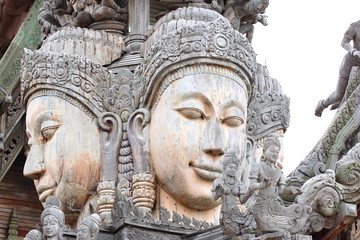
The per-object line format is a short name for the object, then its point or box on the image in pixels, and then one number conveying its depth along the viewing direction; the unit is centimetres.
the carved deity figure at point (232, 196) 1695
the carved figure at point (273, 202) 1700
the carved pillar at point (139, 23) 2025
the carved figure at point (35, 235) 1780
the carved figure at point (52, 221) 1764
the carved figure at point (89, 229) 1758
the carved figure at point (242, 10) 2064
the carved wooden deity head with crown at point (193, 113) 1873
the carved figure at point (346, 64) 2308
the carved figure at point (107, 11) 2045
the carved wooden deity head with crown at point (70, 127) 1919
